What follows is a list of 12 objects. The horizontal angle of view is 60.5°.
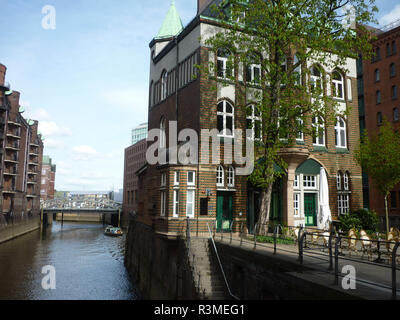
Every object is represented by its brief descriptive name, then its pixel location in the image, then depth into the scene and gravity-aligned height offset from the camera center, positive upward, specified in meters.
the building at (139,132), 157.62 +31.96
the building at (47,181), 122.69 +6.86
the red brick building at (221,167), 18.61 +2.10
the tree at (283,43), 16.27 +7.64
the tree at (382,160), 21.06 +2.60
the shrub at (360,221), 19.78 -1.12
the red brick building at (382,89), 40.41 +13.93
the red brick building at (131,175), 92.44 +7.62
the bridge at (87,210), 92.54 -2.63
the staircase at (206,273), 13.30 -2.98
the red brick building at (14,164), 58.09 +6.94
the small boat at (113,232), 68.80 -6.34
